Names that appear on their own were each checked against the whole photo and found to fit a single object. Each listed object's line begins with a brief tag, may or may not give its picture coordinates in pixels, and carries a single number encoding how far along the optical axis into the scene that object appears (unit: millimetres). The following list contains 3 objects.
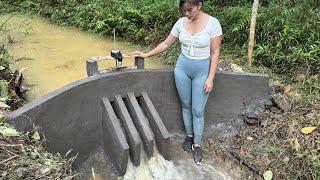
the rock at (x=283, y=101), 2983
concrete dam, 2556
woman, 2417
